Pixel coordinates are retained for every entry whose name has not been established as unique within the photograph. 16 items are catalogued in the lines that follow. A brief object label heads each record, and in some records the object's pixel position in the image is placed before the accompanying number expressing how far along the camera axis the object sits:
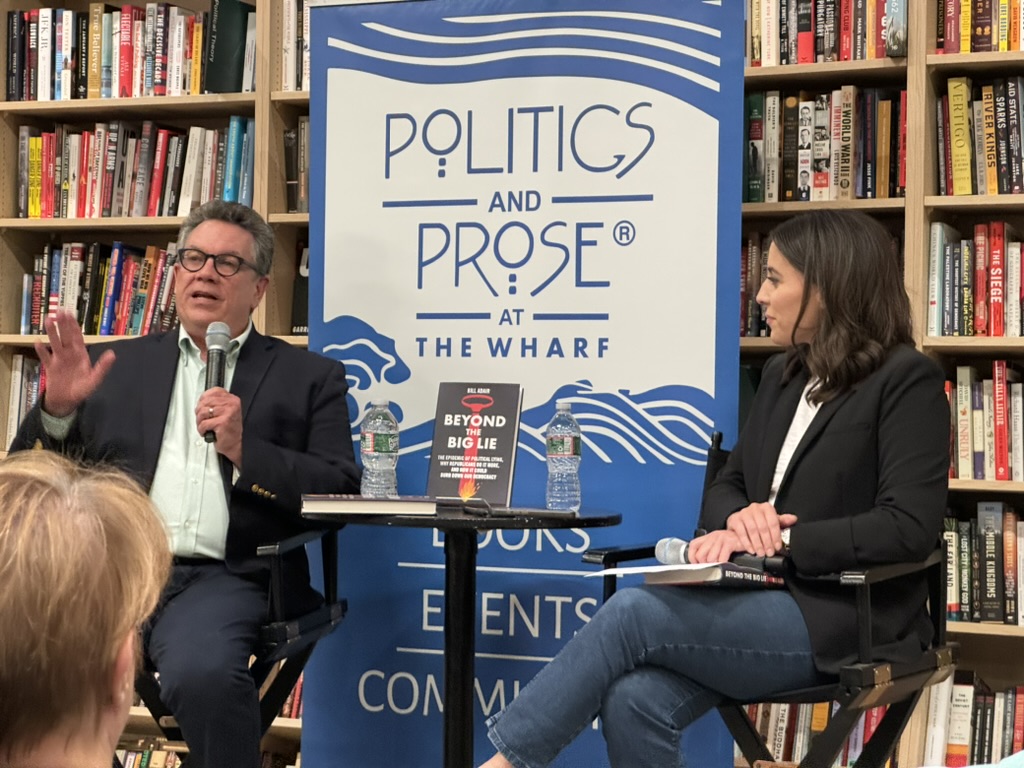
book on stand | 2.82
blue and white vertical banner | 3.13
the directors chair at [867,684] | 2.41
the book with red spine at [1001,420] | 3.43
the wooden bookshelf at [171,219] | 3.95
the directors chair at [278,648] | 2.74
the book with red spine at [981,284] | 3.46
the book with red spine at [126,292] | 4.19
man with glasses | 2.68
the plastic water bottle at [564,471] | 2.95
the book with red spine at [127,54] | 4.16
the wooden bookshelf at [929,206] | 3.43
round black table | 2.86
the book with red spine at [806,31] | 3.58
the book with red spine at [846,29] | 3.55
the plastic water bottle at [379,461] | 3.12
